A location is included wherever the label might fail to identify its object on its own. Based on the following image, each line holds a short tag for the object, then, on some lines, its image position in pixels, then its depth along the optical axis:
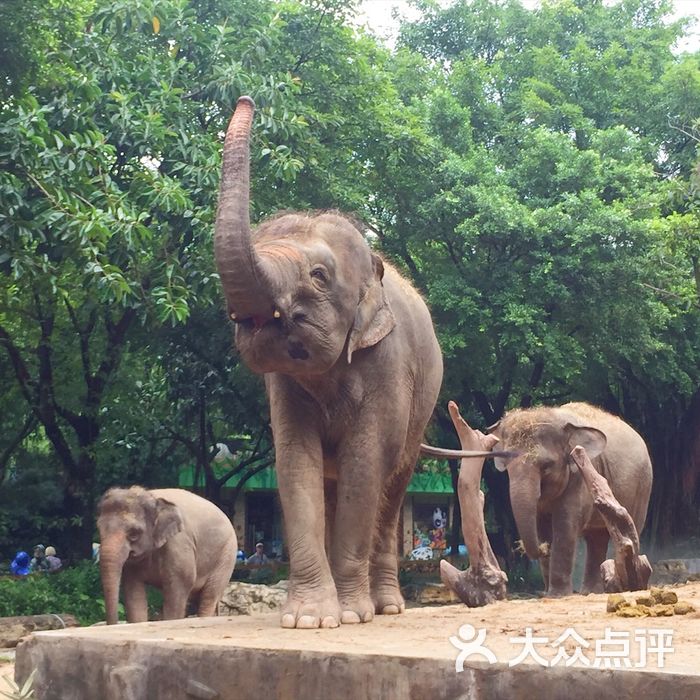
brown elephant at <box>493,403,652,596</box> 10.95
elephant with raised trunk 4.75
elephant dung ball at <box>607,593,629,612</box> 5.40
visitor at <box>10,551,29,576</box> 21.17
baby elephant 11.35
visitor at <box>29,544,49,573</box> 21.36
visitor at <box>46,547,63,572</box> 18.97
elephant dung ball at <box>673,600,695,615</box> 5.18
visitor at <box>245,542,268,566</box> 26.36
